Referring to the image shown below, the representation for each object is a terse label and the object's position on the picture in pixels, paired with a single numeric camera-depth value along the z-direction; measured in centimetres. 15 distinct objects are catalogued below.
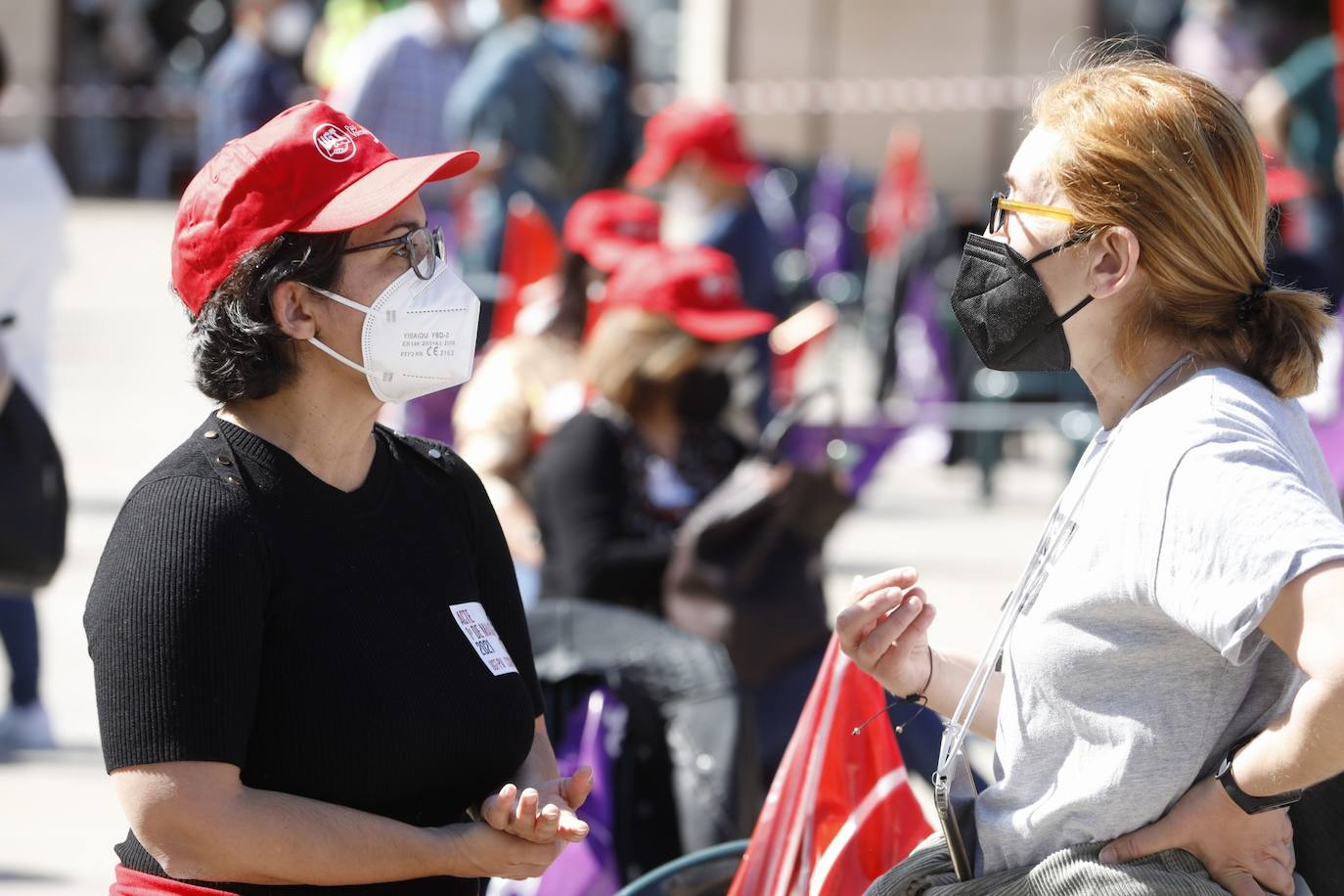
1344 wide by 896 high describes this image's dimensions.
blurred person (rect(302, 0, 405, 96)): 2698
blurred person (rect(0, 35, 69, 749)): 1056
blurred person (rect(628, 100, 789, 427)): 1480
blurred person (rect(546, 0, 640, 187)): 1905
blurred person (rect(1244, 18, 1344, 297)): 1866
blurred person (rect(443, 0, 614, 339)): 1675
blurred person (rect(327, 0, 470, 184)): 1731
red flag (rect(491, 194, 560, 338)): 1365
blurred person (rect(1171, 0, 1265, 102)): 2512
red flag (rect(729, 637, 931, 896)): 511
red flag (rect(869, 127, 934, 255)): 2503
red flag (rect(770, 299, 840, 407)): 1553
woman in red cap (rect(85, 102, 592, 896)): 397
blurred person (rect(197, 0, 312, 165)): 2902
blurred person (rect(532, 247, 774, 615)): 882
